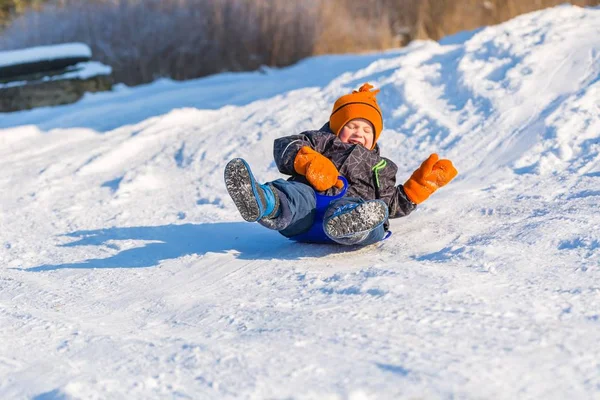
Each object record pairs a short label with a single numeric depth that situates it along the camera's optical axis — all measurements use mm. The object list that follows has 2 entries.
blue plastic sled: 6853
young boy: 6220
